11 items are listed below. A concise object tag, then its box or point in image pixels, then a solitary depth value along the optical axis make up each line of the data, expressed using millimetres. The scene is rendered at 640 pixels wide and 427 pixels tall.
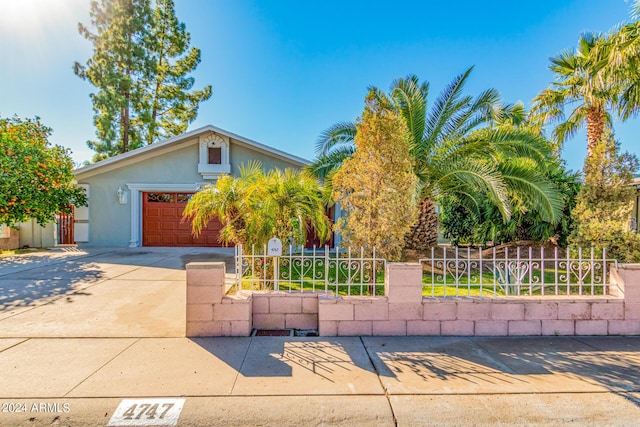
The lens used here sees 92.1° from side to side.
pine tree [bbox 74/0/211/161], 18719
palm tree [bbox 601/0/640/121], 6863
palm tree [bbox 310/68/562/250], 7375
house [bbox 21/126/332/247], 12359
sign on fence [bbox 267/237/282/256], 4449
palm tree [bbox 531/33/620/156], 9477
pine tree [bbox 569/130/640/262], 4910
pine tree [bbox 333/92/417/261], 4957
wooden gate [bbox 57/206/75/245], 12945
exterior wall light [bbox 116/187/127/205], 12516
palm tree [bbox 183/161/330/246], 5133
